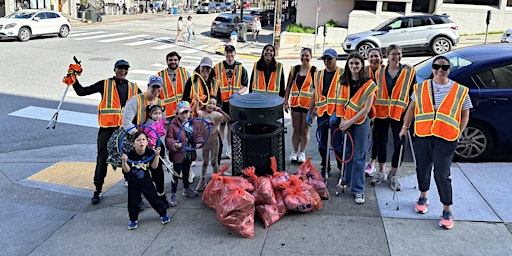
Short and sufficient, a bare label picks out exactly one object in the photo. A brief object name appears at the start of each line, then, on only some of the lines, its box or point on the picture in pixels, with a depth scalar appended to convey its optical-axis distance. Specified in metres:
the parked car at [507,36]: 18.10
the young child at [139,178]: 4.92
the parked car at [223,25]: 30.55
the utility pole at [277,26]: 22.66
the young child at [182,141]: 5.55
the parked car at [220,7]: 67.68
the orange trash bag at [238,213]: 4.89
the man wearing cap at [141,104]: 5.25
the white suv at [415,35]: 19.94
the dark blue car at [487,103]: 6.68
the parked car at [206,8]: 64.69
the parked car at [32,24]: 22.94
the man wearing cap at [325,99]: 5.89
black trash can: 5.51
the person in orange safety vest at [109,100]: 5.69
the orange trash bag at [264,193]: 5.18
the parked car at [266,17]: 42.34
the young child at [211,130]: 5.99
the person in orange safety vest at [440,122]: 4.86
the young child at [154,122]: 5.19
